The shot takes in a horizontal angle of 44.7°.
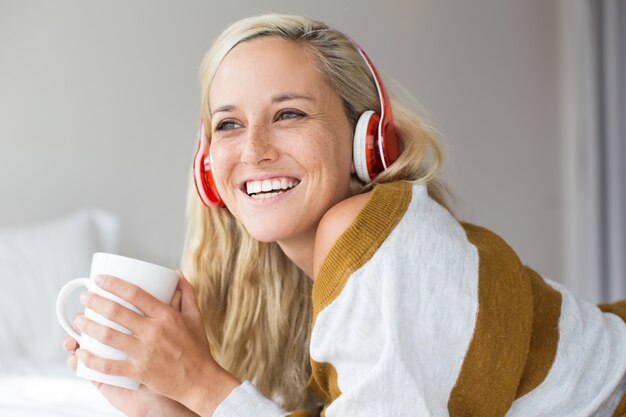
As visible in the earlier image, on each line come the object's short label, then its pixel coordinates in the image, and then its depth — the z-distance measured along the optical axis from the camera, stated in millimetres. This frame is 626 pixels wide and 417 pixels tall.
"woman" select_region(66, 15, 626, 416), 847
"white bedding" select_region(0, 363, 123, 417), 1084
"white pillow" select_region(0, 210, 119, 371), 1625
